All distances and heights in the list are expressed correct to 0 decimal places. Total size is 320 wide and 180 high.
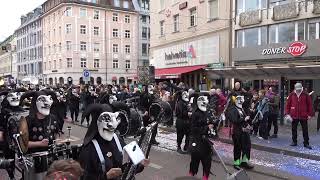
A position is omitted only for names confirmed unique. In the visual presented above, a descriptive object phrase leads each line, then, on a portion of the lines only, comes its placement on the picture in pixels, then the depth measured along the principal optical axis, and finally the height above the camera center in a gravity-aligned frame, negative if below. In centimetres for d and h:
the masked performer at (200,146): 423 -98
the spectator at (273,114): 853 -97
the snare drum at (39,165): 333 -101
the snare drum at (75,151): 312 -79
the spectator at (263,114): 835 -96
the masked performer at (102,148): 250 -62
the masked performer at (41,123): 351 -53
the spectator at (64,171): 171 -57
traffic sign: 1637 +52
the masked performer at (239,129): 546 -94
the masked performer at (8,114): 433 -53
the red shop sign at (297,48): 1351 +179
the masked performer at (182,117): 675 -85
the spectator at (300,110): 727 -72
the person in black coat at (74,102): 1218 -86
